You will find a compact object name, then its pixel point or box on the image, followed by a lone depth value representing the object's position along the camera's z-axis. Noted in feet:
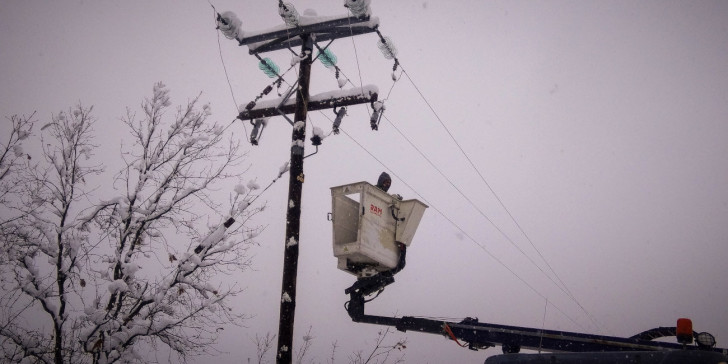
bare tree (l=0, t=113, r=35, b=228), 27.96
